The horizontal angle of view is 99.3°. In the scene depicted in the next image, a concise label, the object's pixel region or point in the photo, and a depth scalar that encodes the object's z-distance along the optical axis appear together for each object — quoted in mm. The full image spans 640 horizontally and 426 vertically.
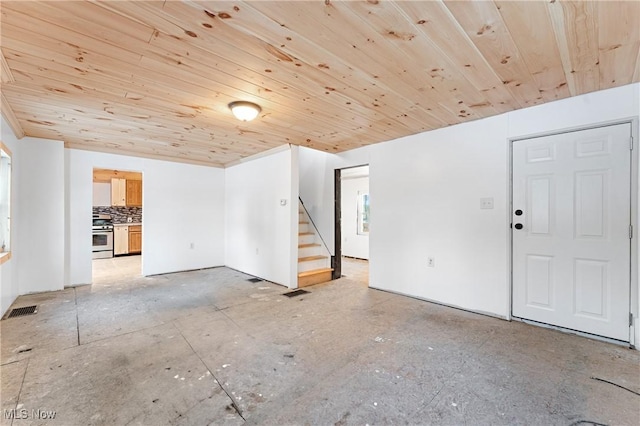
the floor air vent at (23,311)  3069
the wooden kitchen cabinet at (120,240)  7227
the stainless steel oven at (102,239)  6953
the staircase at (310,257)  4588
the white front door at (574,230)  2443
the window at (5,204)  3096
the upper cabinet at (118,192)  7434
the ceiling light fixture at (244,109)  2627
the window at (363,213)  7375
